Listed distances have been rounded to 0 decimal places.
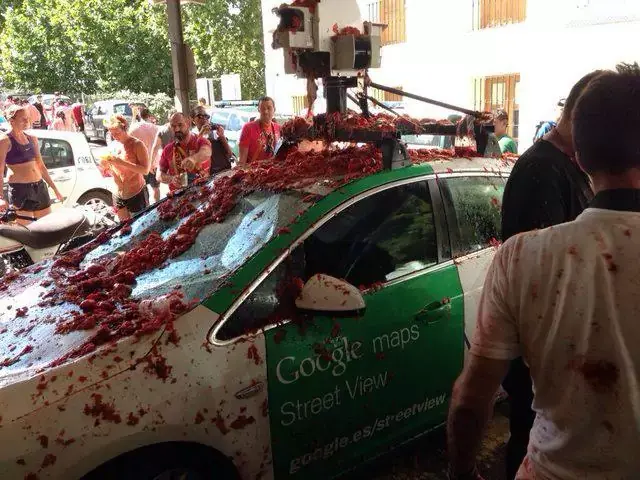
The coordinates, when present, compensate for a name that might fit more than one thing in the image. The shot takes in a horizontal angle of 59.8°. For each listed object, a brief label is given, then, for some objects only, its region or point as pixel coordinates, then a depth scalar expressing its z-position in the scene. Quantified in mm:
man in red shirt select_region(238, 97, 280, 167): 6293
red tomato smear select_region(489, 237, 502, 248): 3134
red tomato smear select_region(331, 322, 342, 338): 2441
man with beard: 6129
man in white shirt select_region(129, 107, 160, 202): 9000
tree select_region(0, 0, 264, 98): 29953
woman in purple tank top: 6242
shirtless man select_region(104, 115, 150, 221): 6012
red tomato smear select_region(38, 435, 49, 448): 1925
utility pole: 7664
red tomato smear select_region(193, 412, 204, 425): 2150
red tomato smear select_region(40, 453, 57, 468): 1927
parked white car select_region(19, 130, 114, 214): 8898
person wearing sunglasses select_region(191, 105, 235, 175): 6906
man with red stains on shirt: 1197
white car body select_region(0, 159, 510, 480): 1938
